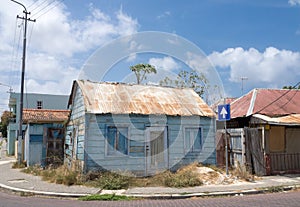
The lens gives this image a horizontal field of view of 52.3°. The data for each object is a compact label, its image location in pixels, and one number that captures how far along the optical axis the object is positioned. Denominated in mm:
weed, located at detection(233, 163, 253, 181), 12430
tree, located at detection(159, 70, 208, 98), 32781
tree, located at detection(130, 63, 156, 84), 34969
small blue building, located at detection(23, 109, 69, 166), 17344
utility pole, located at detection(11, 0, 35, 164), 19630
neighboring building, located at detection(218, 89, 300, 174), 13984
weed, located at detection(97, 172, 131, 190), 11023
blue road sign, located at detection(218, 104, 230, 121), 12352
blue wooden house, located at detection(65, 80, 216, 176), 12734
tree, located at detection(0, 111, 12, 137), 53000
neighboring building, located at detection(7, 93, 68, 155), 42697
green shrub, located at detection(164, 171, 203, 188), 11203
